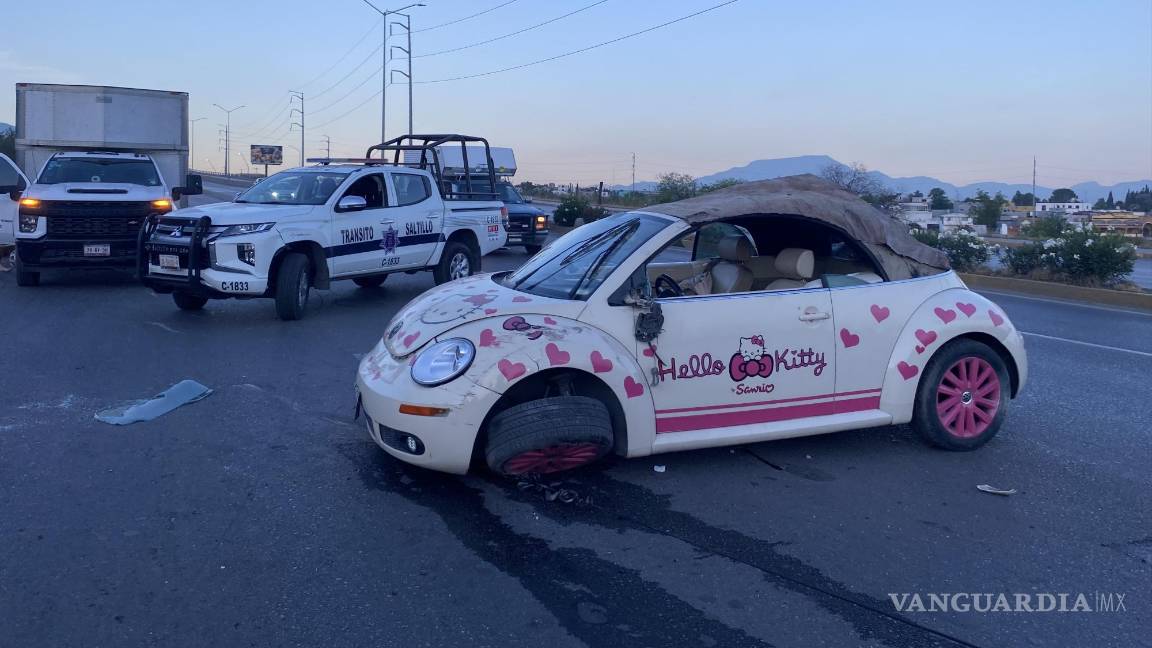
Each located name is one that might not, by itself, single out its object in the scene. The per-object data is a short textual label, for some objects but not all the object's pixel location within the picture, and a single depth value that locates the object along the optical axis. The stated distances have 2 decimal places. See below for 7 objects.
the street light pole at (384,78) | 48.33
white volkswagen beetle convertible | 5.10
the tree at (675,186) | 36.87
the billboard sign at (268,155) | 134.62
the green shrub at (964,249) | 20.91
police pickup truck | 10.71
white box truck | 13.37
